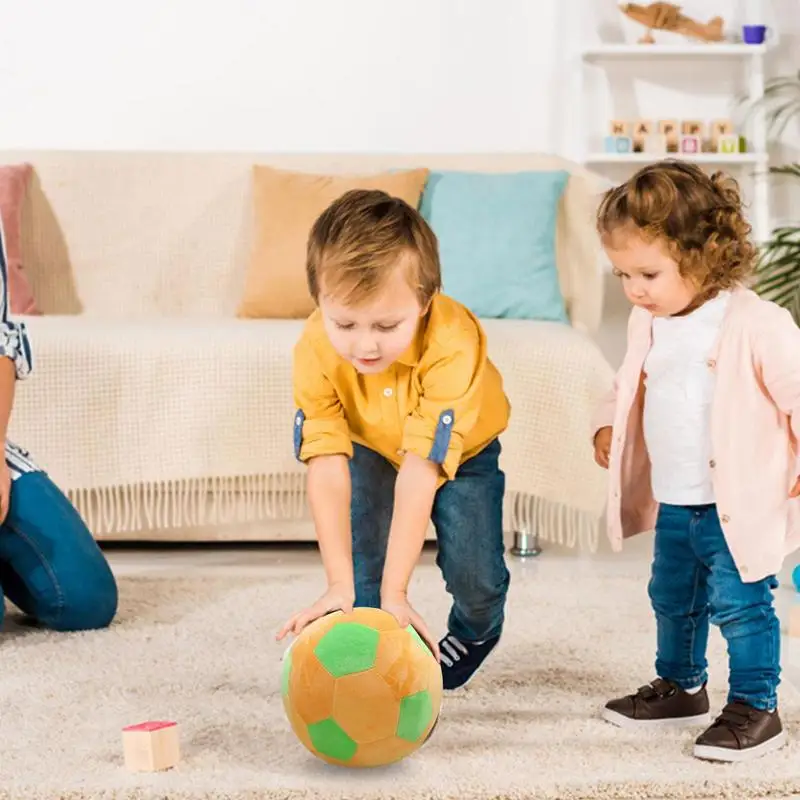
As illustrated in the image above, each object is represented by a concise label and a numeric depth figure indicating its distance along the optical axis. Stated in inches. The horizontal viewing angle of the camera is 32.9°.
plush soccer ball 55.9
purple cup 138.3
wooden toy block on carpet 58.4
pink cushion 120.5
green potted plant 130.1
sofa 102.1
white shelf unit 138.2
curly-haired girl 61.1
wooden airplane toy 136.6
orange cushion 120.7
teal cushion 119.7
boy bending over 58.4
